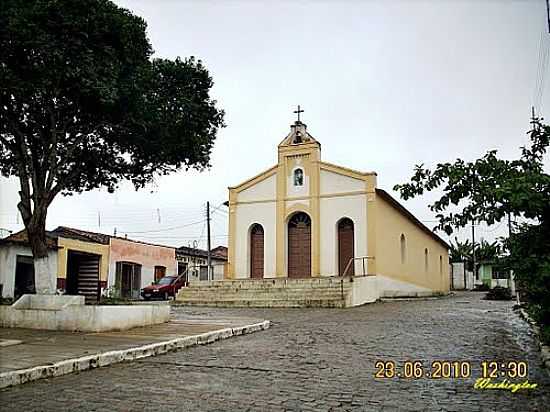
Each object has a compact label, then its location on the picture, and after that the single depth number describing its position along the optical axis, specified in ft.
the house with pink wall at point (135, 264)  105.40
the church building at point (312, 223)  83.05
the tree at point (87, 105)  30.37
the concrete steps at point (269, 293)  66.74
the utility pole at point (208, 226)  119.44
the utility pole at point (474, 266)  169.70
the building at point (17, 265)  73.00
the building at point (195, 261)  119.34
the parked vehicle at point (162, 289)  100.87
